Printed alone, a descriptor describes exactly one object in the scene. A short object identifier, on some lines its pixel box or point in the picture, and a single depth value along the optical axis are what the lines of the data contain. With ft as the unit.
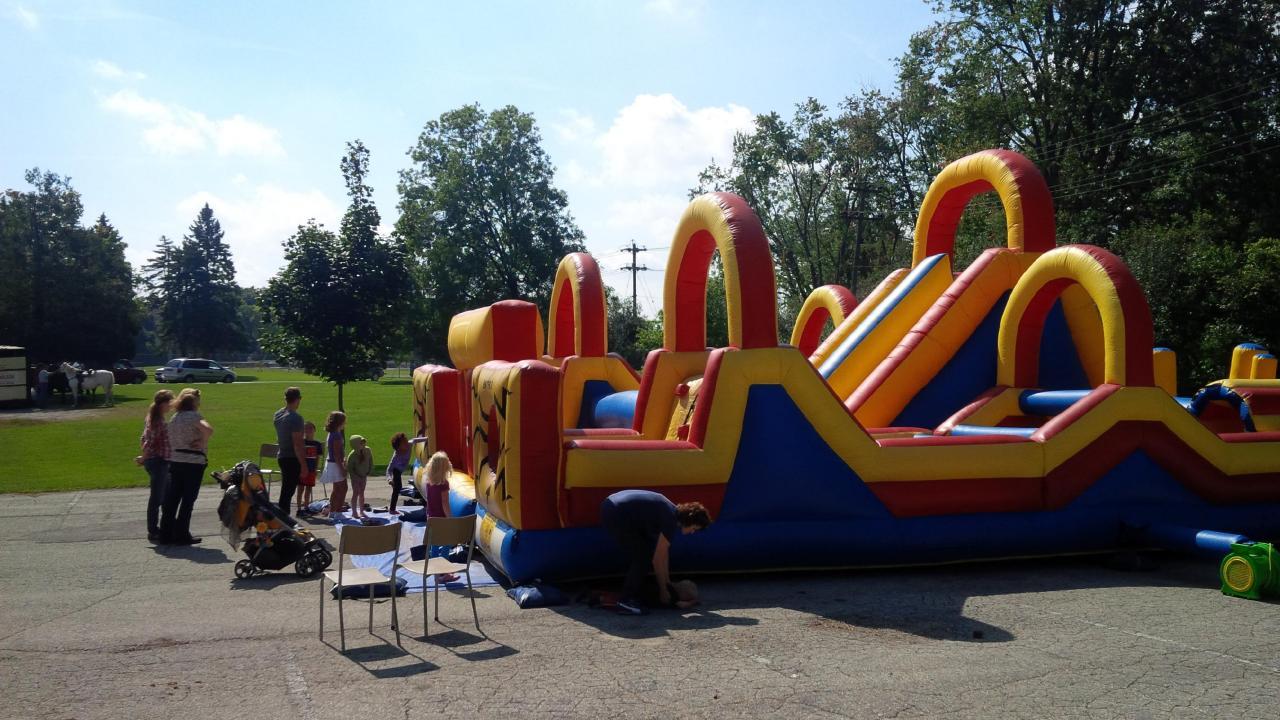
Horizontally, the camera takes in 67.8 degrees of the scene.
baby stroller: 27.04
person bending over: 22.63
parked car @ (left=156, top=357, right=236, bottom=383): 164.86
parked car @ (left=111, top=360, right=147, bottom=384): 148.56
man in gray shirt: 36.63
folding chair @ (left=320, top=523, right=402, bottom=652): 20.13
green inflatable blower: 23.61
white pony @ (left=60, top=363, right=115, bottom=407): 106.73
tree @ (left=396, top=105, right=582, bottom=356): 138.72
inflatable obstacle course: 25.38
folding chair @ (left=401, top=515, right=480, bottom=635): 21.47
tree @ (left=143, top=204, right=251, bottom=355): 240.53
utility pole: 162.61
